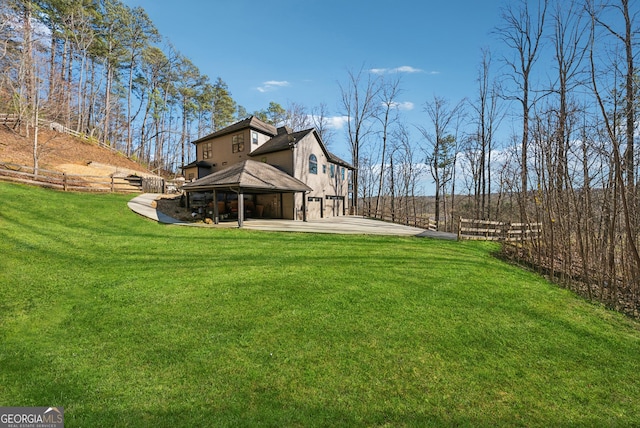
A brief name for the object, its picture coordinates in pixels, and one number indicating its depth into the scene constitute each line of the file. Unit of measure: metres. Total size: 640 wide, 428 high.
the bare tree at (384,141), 26.34
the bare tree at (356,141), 26.11
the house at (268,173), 15.35
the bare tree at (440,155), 23.62
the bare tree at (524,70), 13.09
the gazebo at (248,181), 13.61
